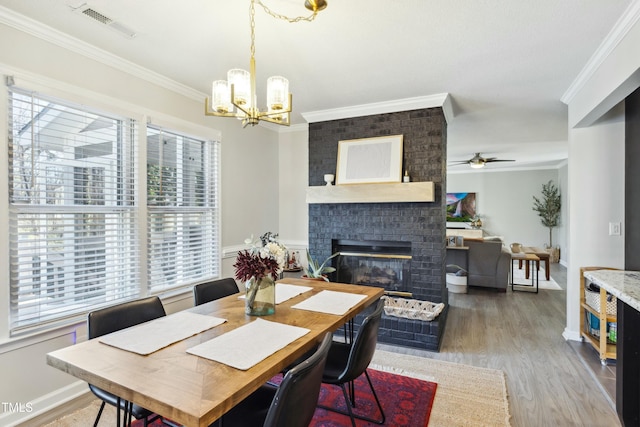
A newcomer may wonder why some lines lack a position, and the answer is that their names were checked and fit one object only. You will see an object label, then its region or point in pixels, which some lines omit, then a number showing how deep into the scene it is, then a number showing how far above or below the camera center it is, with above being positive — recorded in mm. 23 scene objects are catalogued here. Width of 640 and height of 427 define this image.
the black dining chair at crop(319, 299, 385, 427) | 1676 -788
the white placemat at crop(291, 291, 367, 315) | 1882 -557
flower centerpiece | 1699 -331
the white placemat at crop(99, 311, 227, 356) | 1374 -559
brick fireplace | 3566 -83
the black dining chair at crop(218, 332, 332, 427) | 1078 -681
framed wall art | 3738 +593
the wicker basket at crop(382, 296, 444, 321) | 3305 -1027
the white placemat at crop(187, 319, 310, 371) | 1247 -554
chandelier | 1790 +652
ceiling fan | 6351 +962
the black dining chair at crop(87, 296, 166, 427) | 1560 -598
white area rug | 5766 -1321
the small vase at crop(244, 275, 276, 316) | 1771 -468
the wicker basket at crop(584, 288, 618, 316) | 2816 -814
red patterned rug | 2125 -1348
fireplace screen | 3846 -678
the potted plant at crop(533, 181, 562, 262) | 8234 +78
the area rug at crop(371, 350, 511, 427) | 2141 -1346
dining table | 1004 -560
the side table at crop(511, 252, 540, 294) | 5552 -793
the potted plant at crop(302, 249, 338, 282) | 3830 -696
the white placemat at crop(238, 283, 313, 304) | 2121 -557
